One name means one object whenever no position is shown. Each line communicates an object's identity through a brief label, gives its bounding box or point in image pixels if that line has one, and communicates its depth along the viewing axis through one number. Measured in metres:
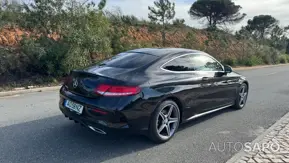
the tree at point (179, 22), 26.51
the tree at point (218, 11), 34.28
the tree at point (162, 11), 20.05
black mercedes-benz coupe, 3.80
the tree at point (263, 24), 45.97
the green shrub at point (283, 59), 35.33
